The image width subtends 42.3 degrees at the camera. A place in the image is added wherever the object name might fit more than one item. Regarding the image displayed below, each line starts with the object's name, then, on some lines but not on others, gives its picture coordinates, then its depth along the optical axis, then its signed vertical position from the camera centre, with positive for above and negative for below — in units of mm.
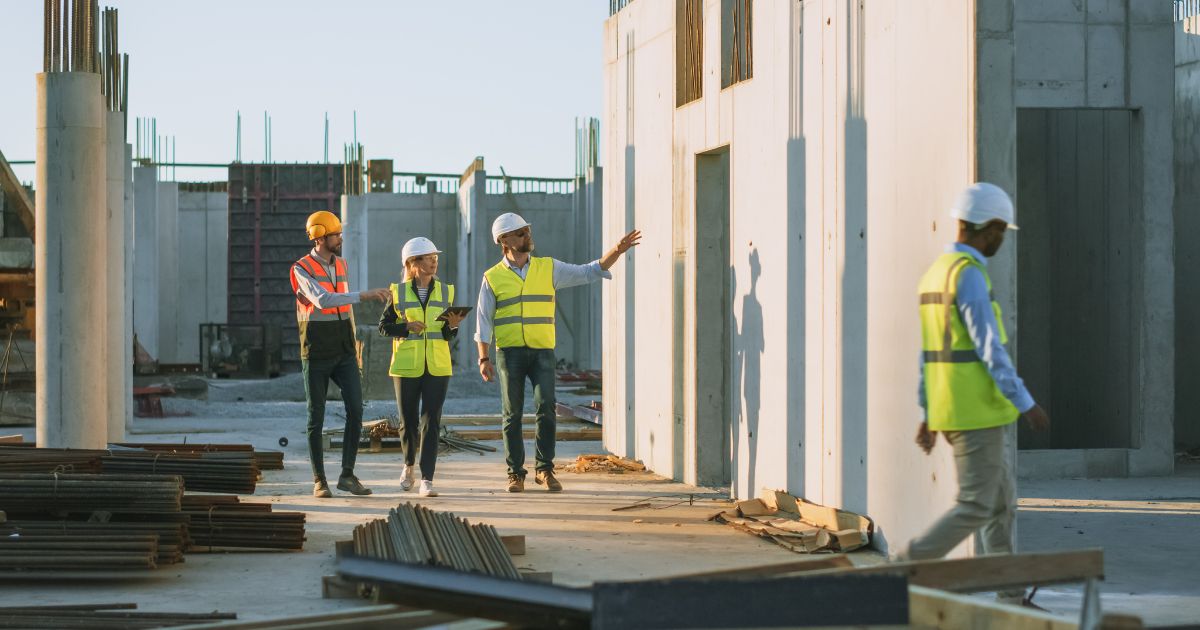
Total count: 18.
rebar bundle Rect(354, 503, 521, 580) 7043 -1004
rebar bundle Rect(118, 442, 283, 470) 12219 -919
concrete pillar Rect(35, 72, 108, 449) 11641 +604
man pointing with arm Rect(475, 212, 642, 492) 11078 +57
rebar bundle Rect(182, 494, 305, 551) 8242 -1044
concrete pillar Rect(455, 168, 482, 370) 31312 +1801
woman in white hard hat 10773 -83
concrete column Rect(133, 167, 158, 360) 29844 +1495
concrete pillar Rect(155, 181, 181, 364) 35688 +1477
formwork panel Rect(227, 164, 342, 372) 36438 +2139
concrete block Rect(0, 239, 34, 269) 23422 +1239
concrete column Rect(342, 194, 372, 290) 34312 +2304
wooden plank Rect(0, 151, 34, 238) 20781 +1972
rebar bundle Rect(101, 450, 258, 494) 9398 -825
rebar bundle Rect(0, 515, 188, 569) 7614 -976
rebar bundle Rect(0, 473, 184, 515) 8031 -838
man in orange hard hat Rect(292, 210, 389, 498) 10531 +31
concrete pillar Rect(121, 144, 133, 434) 17828 +609
